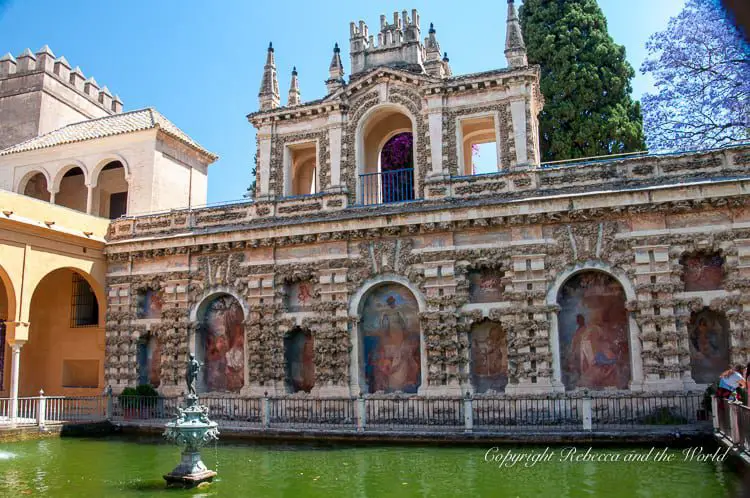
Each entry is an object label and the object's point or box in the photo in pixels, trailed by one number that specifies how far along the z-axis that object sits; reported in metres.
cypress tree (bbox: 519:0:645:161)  29.30
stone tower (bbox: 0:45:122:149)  33.66
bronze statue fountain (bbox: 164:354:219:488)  12.26
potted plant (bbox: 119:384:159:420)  22.94
